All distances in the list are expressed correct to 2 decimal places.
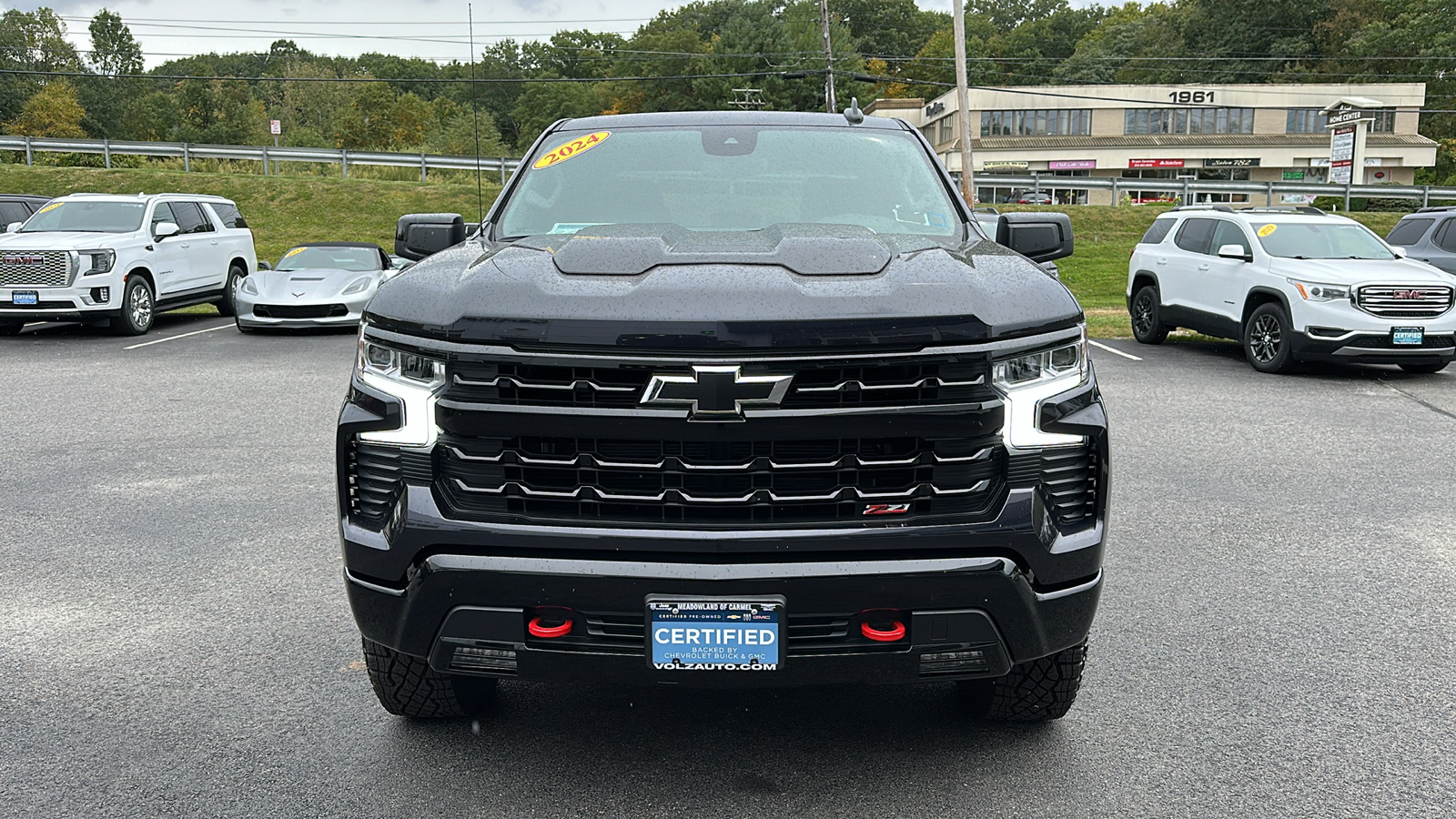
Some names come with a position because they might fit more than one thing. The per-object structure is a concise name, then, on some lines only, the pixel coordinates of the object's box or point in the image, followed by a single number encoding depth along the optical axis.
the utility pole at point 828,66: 41.44
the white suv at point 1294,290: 11.95
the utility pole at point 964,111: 27.72
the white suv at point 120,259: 15.18
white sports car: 15.91
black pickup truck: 2.83
